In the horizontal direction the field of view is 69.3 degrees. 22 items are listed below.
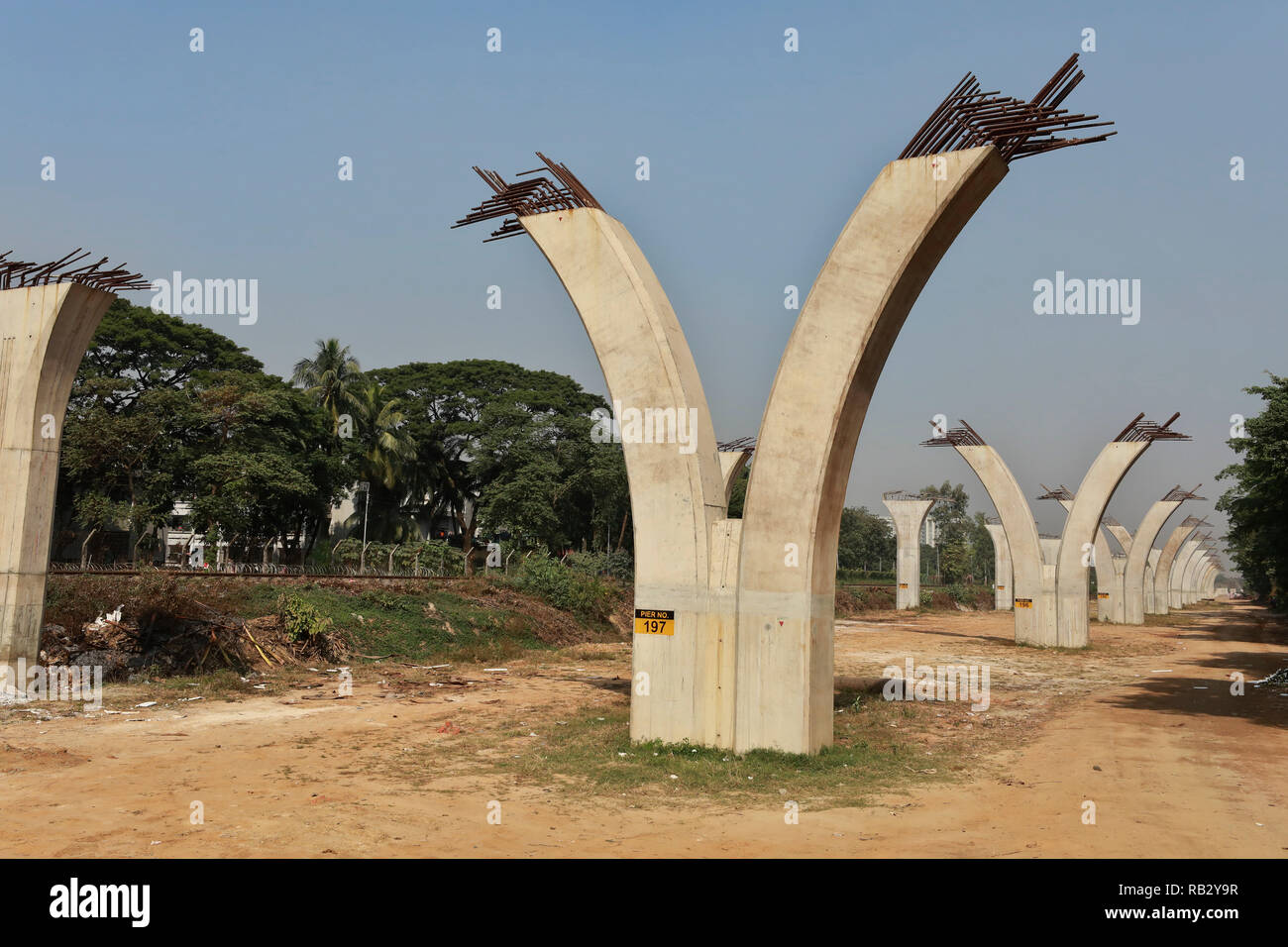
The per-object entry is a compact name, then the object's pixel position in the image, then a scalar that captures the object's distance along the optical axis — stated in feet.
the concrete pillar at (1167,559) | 179.11
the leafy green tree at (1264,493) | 53.72
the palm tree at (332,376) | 132.87
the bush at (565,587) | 92.17
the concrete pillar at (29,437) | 44.06
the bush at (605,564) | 117.70
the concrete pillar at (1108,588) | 143.43
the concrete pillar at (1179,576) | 223.34
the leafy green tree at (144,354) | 107.86
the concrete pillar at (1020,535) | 92.99
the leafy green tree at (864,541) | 233.76
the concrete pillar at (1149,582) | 177.54
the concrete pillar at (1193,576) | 256.95
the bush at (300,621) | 58.59
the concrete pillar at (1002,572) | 160.25
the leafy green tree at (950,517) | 299.58
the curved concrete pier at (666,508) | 33.96
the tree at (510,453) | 130.93
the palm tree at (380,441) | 136.87
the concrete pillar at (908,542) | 166.61
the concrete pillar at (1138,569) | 136.67
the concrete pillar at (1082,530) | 91.09
